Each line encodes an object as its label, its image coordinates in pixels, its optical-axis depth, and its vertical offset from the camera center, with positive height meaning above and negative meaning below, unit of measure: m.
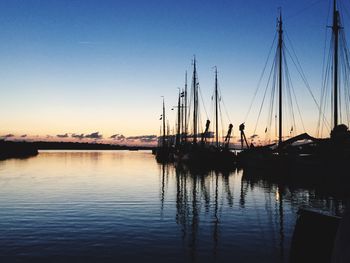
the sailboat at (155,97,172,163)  108.41 -3.41
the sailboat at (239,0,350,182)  40.52 -1.46
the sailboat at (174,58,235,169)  69.88 -1.20
